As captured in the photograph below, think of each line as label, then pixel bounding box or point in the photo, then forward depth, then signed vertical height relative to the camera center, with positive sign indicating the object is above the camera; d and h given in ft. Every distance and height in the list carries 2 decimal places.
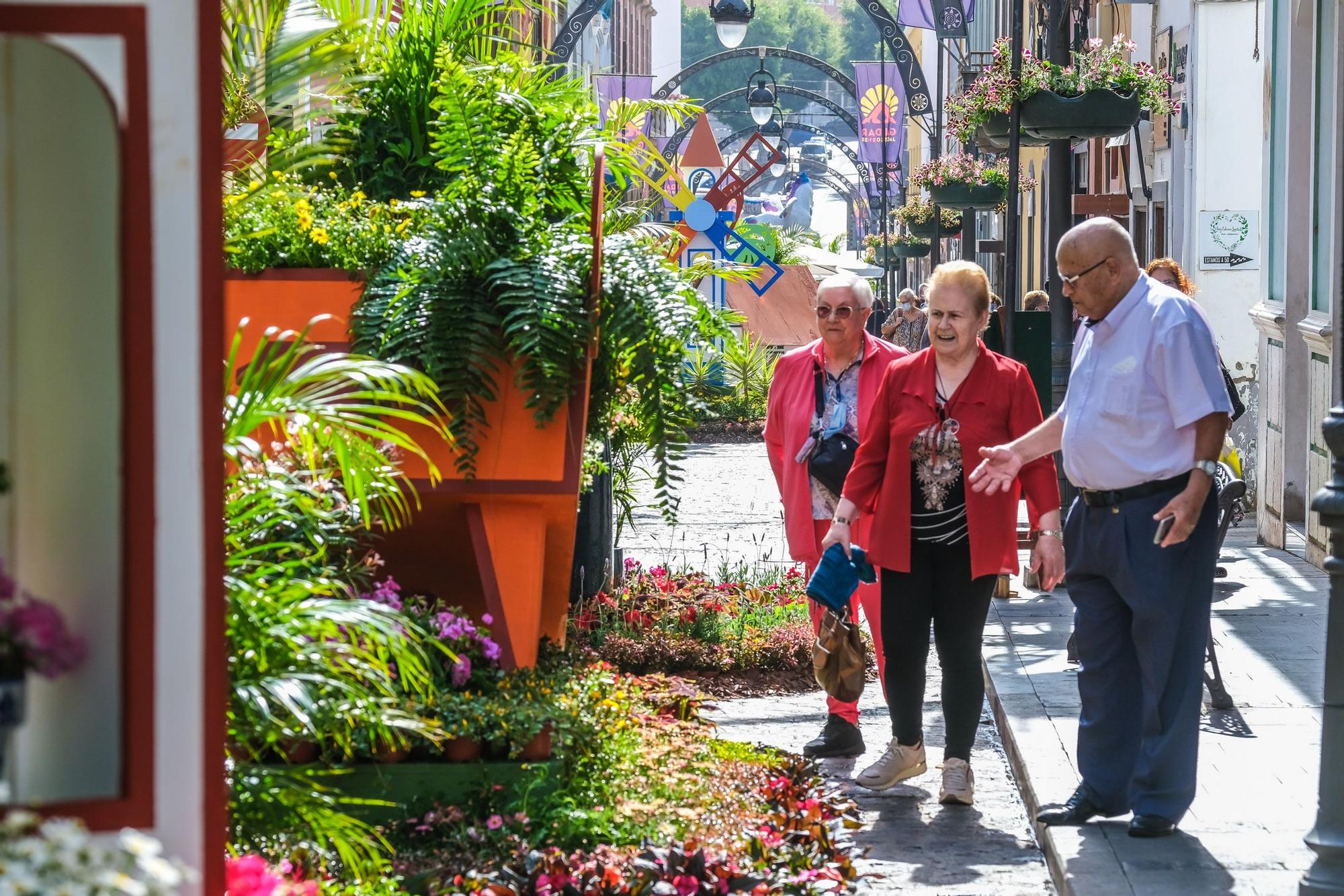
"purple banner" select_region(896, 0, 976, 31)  100.94 +21.09
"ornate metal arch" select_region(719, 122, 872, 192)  190.08 +24.99
